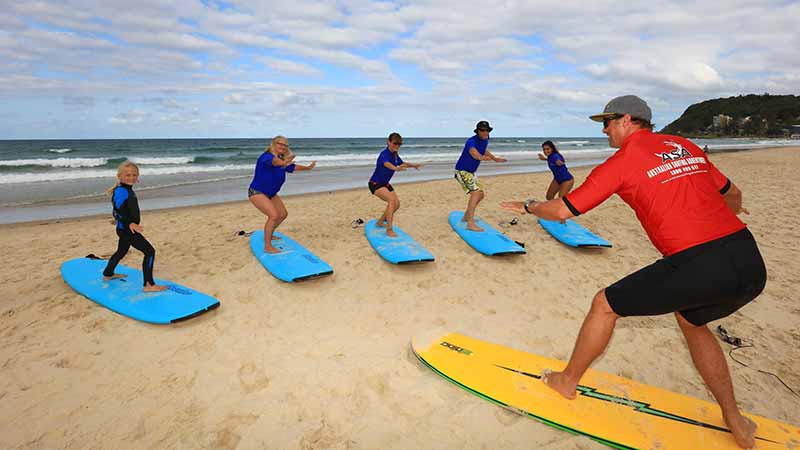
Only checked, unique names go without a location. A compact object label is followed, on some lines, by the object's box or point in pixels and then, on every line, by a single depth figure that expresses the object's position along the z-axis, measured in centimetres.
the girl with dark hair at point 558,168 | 852
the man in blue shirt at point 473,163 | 777
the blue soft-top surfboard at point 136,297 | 478
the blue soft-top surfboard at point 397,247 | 646
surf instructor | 258
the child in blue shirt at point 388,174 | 728
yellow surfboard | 308
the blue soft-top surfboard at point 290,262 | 586
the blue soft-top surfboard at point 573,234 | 745
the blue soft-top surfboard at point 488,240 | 696
